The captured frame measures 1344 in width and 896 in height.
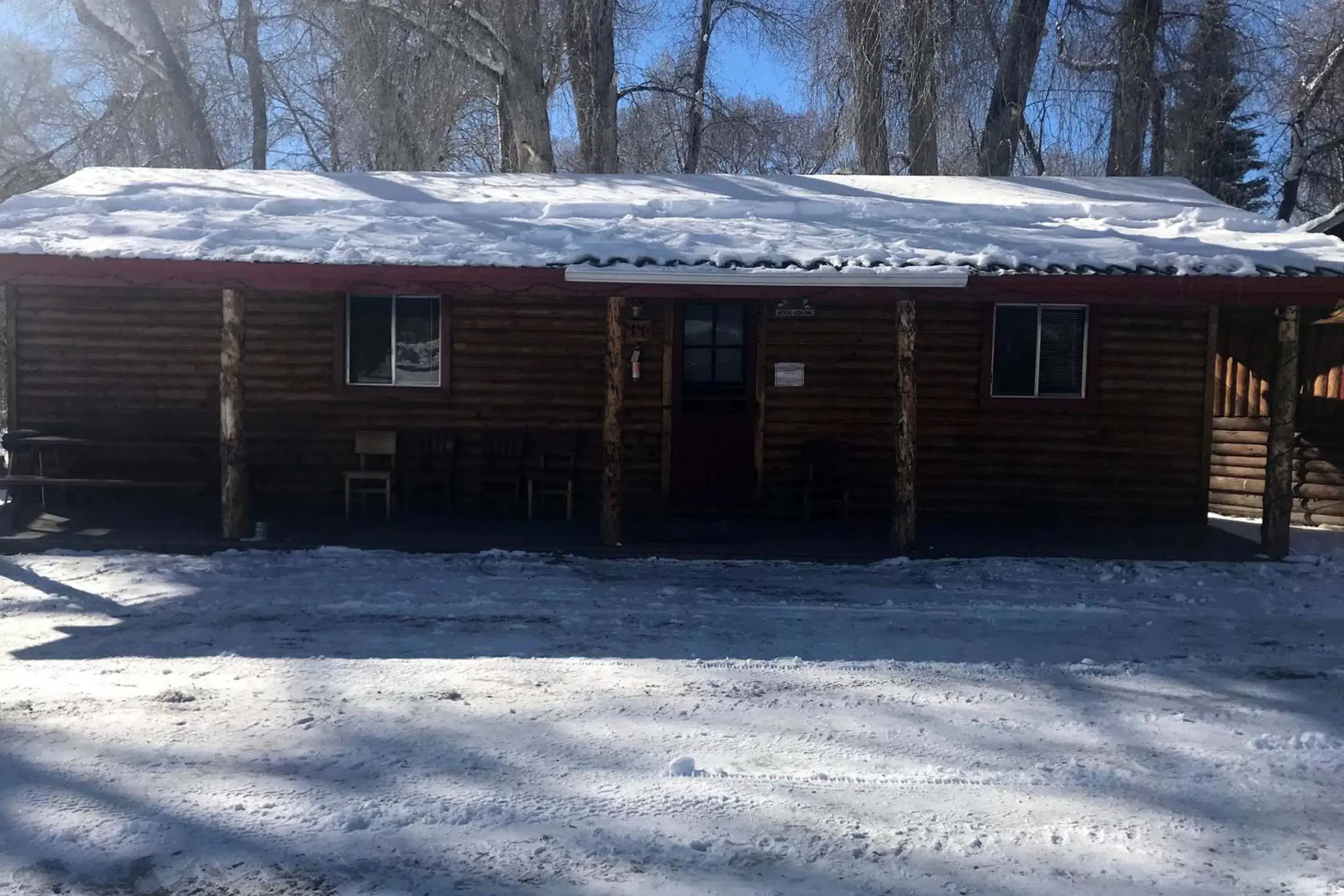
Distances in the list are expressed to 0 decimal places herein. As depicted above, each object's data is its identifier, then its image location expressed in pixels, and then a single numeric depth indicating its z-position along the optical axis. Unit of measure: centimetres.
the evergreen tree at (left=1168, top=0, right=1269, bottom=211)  1806
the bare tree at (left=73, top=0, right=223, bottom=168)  2173
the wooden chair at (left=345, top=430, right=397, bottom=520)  1107
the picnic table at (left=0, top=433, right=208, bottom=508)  974
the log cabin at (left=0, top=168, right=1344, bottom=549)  1145
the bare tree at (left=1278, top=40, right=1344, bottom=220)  2148
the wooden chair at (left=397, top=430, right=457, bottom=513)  1152
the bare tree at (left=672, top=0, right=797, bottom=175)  2278
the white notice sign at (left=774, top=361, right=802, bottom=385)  1166
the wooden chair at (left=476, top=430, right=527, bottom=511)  1142
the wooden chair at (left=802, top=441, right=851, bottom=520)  1141
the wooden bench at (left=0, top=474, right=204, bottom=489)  964
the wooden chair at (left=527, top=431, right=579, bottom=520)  1132
